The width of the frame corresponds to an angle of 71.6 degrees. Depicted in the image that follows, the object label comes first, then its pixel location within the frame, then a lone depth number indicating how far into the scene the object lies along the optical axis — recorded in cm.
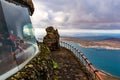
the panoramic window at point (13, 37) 268
